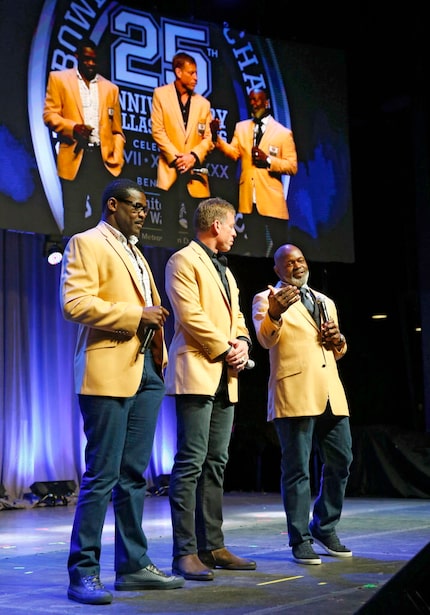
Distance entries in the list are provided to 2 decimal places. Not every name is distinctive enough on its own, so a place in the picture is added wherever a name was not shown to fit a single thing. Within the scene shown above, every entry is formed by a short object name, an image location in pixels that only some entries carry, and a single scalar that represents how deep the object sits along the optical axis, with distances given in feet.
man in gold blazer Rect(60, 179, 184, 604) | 9.92
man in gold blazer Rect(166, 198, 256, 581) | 11.35
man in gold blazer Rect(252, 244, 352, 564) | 12.85
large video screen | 21.74
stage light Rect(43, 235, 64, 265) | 24.45
